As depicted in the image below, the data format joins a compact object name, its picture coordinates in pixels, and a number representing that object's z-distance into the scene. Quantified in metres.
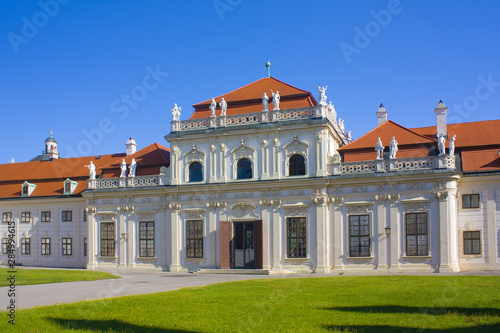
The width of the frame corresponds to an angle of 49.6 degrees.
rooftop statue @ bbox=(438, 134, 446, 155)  29.63
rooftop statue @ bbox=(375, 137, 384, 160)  30.94
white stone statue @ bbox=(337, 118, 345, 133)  40.81
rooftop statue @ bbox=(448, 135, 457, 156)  29.83
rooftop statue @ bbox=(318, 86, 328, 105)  32.00
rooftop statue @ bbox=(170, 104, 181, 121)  35.44
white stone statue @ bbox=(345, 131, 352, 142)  43.66
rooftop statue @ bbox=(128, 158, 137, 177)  36.56
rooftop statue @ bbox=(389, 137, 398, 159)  30.69
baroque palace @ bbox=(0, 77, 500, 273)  30.09
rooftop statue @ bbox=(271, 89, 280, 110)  32.94
